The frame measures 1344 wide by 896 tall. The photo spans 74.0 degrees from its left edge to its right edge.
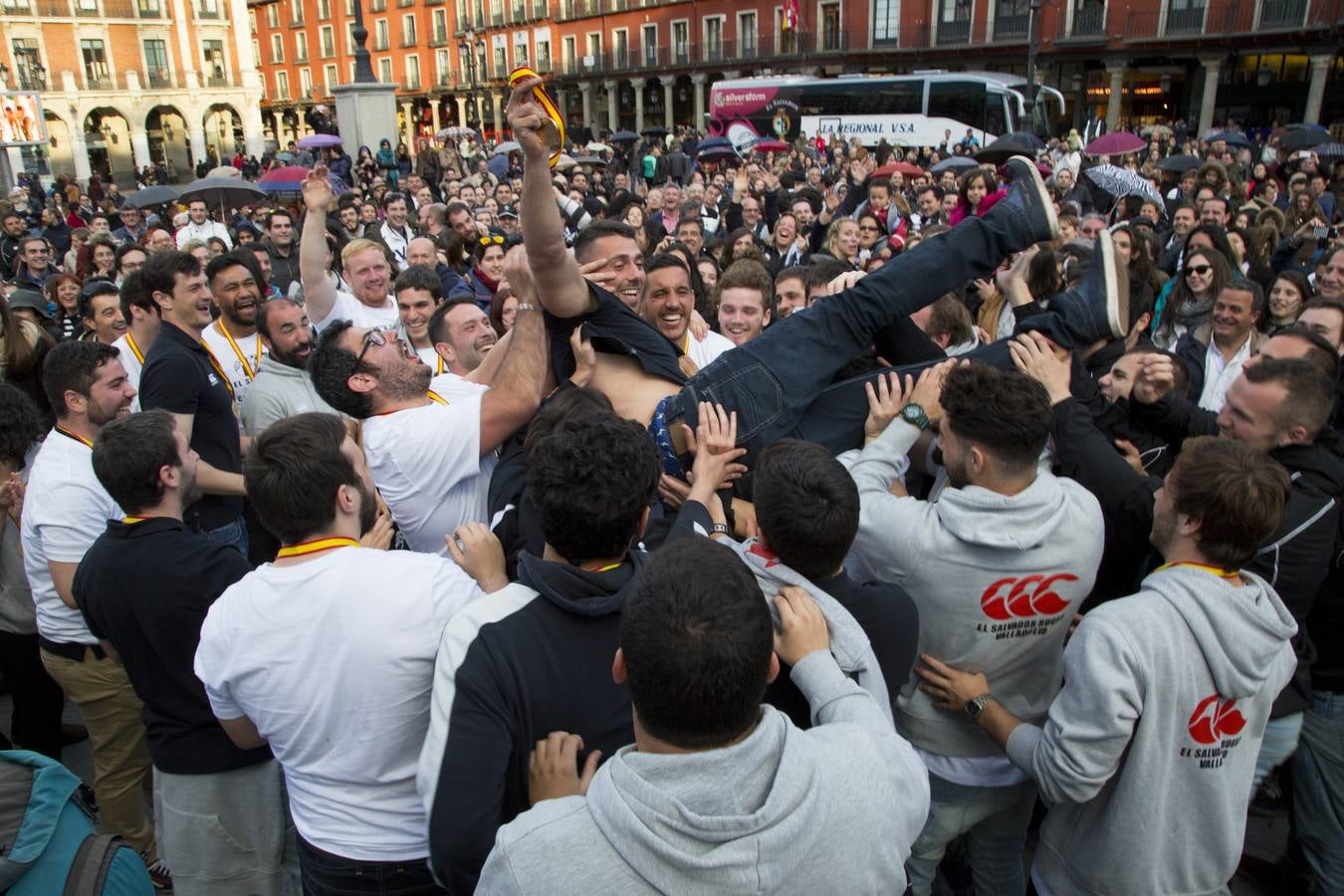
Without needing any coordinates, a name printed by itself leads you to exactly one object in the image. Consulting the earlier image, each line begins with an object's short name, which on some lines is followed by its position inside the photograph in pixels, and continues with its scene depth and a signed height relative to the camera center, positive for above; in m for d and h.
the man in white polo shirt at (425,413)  2.53 -0.84
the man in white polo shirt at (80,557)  2.93 -1.40
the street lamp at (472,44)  31.17 +2.00
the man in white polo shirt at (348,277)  4.61 -0.92
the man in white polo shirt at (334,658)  1.85 -1.08
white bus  27.05 -0.25
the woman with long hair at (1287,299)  4.84 -1.05
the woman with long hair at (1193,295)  5.14 -1.10
